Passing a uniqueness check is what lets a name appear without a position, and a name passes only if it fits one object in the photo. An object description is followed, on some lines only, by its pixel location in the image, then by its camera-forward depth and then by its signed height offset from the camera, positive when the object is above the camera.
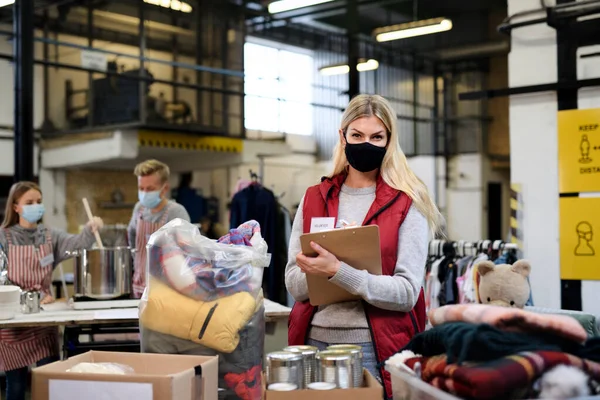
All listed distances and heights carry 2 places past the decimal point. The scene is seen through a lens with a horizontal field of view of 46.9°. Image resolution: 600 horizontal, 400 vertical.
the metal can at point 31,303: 3.16 -0.42
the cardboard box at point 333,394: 1.44 -0.39
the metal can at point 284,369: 1.49 -0.34
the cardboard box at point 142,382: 1.47 -0.38
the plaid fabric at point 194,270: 1.78 -0.16
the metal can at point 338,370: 1.50 -0.35
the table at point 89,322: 2.88 -0.47
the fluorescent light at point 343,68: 13.02 +2.74
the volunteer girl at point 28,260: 3.42 -0.27
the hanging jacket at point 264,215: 6.15 -0.04
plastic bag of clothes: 1.74 -0.24
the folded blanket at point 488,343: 1.29 -0.25
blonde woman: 1.97 -0.08
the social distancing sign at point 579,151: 5.03 +0.43
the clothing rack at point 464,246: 5.01 -0.27
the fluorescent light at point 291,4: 7.11 +2.15
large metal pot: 3.35 -0.30
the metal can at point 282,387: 1.45 -0.38
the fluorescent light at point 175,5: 9.08 +2.90
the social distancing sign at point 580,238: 5.01 -0.21
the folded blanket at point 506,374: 1.21 -0.30
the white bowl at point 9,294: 2.85 -0.35
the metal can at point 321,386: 1.47 -0.38
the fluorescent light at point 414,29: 9.75 +2.60
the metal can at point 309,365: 1.54 -0.35
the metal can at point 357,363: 1.53 -0.34
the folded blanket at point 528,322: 1.35 -0.22
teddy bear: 1.94 -0.21
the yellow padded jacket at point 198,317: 1.74 -0.27
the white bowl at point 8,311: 2.87 -0.41
